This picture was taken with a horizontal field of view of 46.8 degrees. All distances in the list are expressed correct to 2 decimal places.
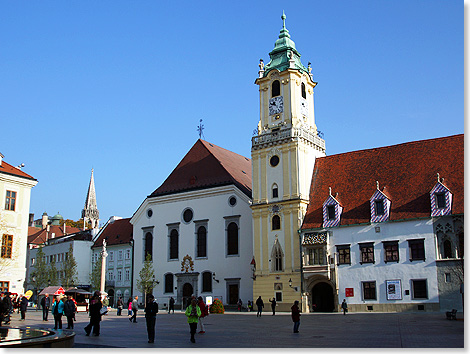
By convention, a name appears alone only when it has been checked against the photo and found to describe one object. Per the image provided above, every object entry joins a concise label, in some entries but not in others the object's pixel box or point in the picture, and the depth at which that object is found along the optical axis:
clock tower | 42.50
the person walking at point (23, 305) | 27.86
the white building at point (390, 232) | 36.38
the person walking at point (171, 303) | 41.51
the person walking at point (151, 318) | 15.97
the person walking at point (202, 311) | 20.22
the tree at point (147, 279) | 50.84
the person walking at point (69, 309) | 20.39
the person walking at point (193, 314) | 16.73
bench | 26.47
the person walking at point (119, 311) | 37.09
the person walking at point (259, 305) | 34.41
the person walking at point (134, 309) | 28.35
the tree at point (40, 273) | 59.66
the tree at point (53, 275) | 60.45
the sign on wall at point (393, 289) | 37.44
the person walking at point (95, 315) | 18.30
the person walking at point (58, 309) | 20.09
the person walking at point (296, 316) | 19.51
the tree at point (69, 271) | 59.94
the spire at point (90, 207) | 136.88
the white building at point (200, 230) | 47.72
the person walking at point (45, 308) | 27.57
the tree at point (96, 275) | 58.23
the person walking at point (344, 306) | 36.47
